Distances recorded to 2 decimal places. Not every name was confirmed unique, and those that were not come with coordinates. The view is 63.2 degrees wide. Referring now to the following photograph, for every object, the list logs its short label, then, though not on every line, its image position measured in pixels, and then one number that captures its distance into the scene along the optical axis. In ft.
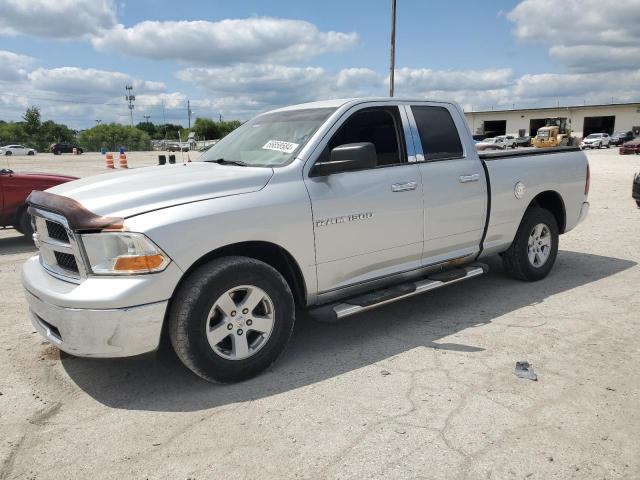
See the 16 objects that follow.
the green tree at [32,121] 259.39
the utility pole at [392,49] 76.33
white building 209.97
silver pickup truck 10.07
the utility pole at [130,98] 358.84
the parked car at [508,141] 163.18
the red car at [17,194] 25.79
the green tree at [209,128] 401.90
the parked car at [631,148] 122.31
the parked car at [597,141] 166.09
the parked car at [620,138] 168.86
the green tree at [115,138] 243.40
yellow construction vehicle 144.97
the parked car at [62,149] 194.18
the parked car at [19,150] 178.50
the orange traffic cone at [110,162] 95.09
